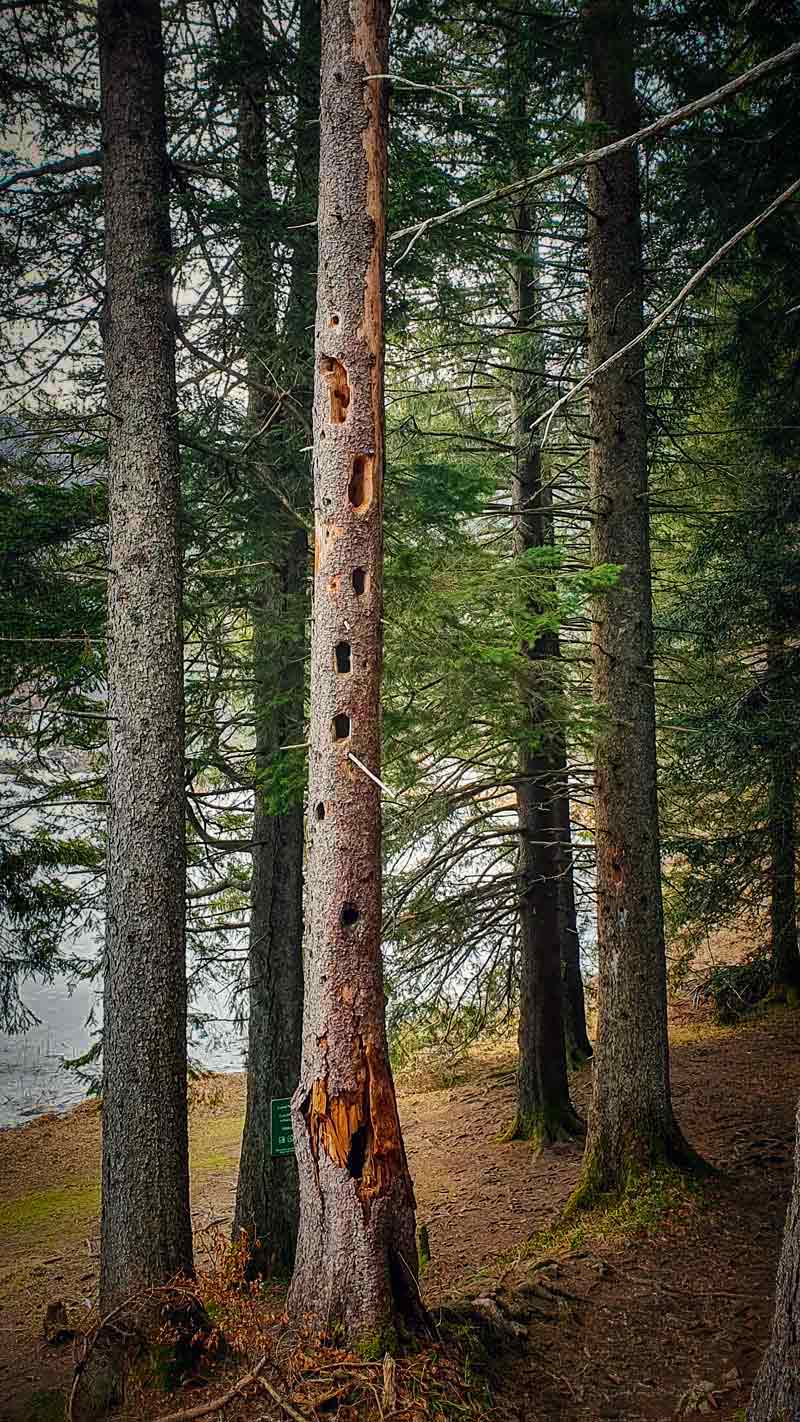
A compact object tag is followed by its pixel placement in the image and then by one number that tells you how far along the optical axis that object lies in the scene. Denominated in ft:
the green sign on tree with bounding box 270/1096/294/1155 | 18.08
